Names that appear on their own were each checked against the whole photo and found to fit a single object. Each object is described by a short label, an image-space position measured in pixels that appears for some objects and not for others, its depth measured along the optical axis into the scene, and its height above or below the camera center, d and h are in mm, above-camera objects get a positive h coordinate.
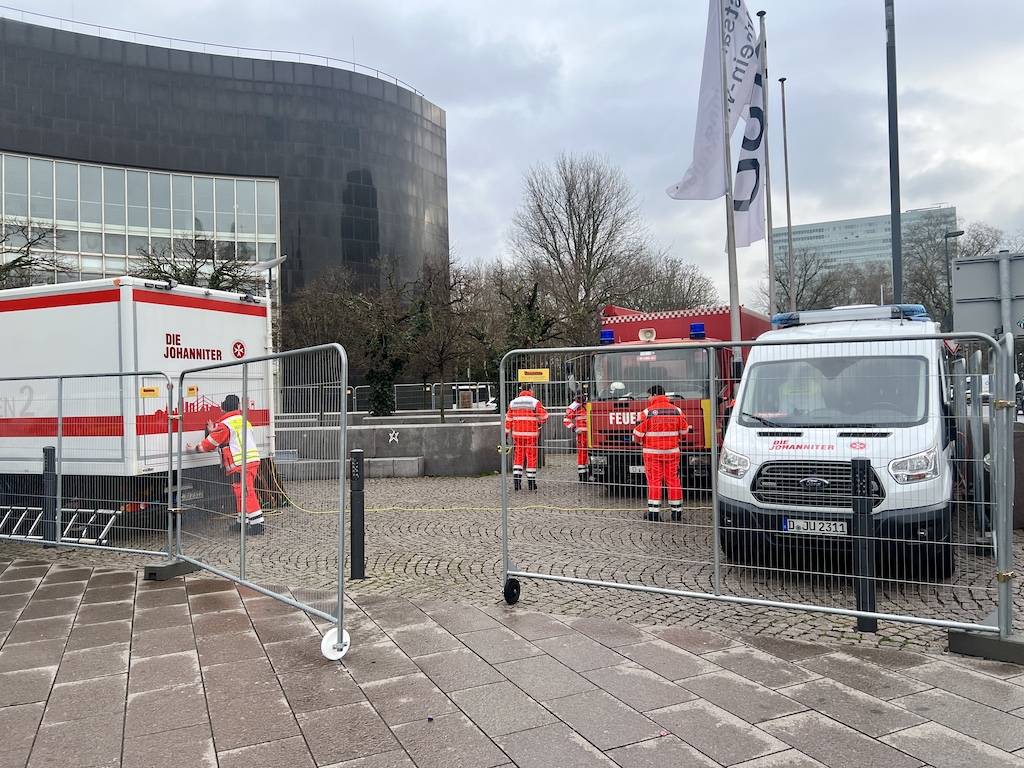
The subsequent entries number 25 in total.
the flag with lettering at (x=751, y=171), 15586 +4411
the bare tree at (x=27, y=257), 23656 +6085
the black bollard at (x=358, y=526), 6406 -1167
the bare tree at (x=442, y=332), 26188 +2072
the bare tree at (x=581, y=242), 37000 +7449
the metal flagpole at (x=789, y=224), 30191 +6818
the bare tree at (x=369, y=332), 26750 +2252
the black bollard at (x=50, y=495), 8523 -1064
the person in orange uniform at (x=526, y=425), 6328 -300
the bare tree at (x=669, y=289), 38562 +5413
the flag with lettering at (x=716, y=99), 15094 +5758
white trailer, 8414 +362
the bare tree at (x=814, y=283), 50125 +6869
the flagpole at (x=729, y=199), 14539 +3714
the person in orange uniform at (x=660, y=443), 5719 -427
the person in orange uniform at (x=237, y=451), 6297 -466
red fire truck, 5617 -95
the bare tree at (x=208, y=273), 26919 +4790
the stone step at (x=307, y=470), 5379 -558
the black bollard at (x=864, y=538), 5016 -1034
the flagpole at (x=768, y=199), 17219 +4306
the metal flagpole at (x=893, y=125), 13086 +4444
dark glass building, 39844 +14055
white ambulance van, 5105 -518
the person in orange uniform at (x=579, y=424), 5887 -272
